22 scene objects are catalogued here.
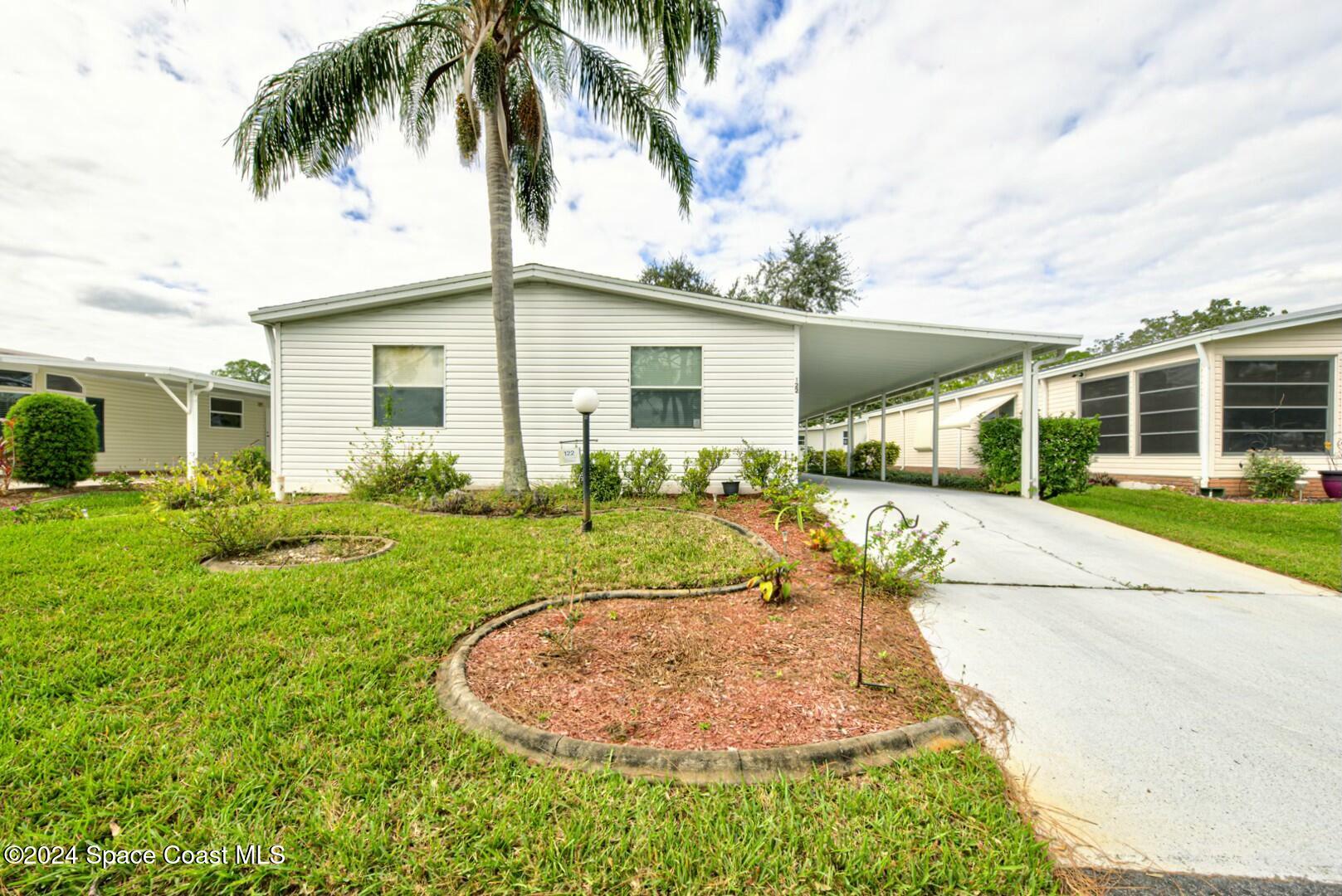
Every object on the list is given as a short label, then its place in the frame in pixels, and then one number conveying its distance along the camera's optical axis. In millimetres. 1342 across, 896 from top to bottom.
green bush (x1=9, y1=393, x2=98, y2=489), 8688
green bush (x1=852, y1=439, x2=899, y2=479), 16922
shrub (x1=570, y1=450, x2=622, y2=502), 6707
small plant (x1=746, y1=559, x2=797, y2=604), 3051
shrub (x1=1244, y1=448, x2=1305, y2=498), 8431
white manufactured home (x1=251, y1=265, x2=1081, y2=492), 7441
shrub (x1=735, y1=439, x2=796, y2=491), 6672
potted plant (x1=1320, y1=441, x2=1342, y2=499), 8116
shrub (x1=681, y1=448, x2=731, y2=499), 6902
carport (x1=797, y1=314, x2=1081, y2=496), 7395
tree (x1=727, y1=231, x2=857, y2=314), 20469
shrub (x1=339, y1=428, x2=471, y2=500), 6746
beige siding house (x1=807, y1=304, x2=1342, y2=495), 8859
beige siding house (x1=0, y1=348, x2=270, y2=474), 10000
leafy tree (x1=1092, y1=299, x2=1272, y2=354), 27594
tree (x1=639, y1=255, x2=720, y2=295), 20594
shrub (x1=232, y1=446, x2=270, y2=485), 7787
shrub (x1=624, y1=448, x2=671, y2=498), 6867
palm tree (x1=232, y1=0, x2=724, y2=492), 6039
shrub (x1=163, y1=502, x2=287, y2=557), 3801
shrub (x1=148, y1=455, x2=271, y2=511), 3777
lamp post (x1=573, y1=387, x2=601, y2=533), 4555
